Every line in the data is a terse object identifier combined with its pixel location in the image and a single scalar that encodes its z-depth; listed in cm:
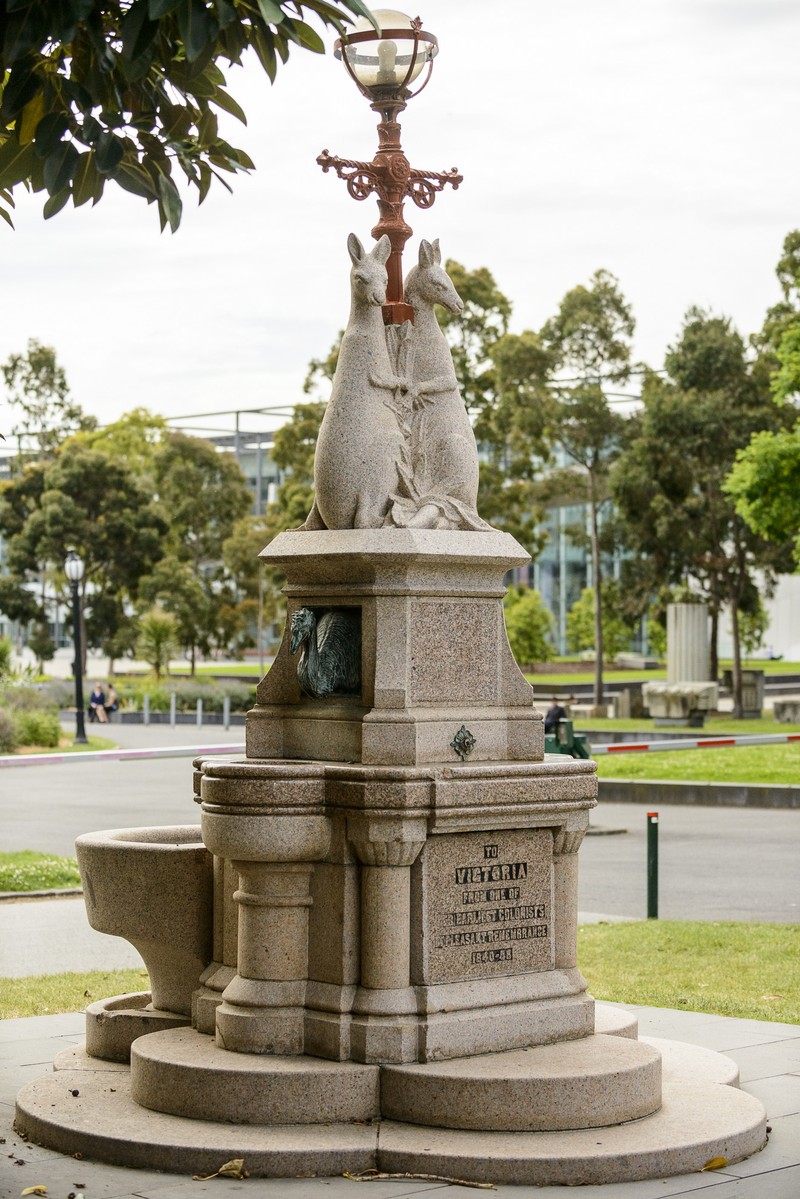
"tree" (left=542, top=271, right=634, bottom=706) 4778
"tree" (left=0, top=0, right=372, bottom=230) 546
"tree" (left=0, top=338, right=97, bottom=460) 6925
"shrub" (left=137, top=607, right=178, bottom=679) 5725
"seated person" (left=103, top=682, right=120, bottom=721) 4812
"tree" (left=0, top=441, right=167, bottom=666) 5944
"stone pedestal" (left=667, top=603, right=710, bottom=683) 4562
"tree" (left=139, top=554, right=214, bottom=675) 6312
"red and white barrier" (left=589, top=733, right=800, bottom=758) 2879
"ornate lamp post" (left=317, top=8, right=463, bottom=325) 818
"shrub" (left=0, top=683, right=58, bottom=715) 3828
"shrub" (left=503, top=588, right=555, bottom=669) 6744
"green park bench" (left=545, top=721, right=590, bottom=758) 2055
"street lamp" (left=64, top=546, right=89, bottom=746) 3766
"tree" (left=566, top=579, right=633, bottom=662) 7251
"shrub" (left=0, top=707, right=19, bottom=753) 3453
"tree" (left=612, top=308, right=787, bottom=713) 4641
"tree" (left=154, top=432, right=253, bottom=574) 6950
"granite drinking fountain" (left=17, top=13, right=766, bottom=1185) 676
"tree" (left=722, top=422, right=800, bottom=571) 3041
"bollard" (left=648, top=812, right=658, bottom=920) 1361
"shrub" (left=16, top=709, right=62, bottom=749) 3603
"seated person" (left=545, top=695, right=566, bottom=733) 2691
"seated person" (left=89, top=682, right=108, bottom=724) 4756
